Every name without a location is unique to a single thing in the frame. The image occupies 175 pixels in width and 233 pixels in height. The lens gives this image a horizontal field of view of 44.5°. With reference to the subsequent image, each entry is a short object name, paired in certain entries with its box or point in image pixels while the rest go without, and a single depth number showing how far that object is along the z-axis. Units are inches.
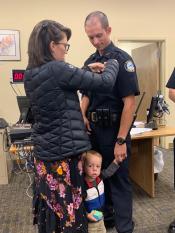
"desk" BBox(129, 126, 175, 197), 80.8
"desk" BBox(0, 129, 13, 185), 100.4
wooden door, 143.9
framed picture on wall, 120.8
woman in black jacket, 37.7
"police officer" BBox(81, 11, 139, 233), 51.3
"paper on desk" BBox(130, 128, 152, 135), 80.5
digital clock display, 108.4
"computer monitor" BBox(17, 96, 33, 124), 89.2
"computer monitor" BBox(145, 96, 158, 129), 87.4
